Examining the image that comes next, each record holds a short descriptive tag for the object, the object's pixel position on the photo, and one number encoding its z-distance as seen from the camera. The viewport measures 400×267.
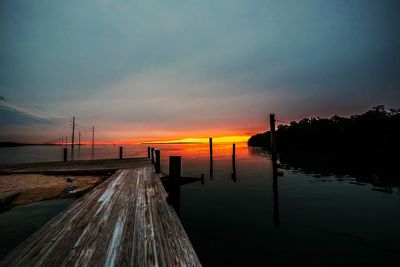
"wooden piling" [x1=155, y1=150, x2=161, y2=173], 11.88
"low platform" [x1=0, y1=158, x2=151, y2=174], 14.40
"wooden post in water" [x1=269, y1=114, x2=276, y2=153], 13.27
